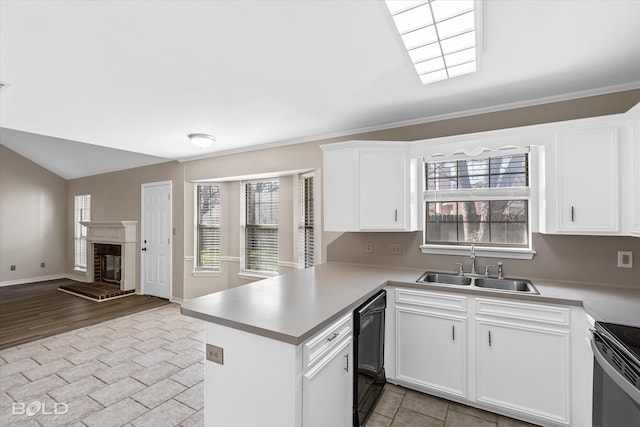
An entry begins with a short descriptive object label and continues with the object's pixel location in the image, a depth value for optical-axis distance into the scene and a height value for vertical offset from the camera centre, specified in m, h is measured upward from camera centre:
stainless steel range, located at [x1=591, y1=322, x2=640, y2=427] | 1.25 -0.73
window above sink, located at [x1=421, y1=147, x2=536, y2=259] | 2.73 +0.10
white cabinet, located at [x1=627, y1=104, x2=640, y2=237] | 1.97 +0.33
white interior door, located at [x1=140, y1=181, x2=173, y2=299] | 5.53 -0.46
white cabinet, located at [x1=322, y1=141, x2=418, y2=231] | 2.95 +0.28
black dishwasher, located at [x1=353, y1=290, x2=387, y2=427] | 2.01 -1.05
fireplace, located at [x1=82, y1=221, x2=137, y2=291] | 6.04 -0.81
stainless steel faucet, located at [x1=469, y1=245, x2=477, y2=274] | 2.80 -0.43
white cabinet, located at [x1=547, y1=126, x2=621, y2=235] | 2.16 +0.24
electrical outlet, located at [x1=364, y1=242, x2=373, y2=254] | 3.44 -0.39
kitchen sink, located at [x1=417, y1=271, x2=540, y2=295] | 2.60 -0.62
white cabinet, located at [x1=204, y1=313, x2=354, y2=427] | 1.44 -0.87
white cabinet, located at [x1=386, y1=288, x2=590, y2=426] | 2.04 -1.06
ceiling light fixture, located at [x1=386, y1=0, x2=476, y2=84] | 1.48 +1.03
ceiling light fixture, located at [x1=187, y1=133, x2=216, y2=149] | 3.71 +0.95
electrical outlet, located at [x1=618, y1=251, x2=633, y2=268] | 2.34 -0.37
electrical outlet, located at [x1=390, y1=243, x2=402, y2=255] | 3.26 -0.38
